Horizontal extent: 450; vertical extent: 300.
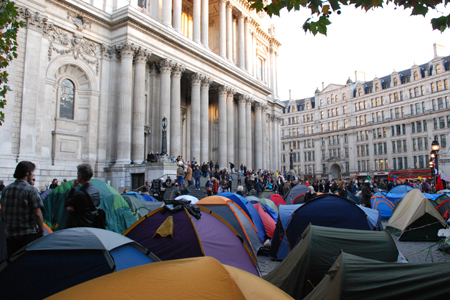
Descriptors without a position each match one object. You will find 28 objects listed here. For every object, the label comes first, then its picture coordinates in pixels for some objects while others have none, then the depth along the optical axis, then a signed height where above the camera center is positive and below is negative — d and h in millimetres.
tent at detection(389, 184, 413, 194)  21891 -780
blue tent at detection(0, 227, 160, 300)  4363 -1161
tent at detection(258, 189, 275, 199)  21416 -1030
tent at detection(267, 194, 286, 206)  18527 -1176
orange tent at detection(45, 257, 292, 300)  3207 -1075
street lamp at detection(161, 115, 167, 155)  24891 +3261
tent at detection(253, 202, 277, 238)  12273 -1577
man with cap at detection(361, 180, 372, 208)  14321 -781
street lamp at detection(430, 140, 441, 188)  20977 +1804
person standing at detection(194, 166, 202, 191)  24594 -6
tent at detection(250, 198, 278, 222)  13010 -1340
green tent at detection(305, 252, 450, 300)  3277 -1099
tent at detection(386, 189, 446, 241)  12305 -1678
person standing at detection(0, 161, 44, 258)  5223 -497
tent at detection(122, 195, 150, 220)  11855 -1013
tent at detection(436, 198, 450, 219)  14562 -1345
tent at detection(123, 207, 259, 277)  6973 -1292
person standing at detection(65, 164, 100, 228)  5676 -406
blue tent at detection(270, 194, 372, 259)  8633 -1015
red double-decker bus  58566 +646
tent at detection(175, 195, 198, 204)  12511 -734
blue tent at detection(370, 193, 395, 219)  18016 -1582
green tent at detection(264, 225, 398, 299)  5668 -1388
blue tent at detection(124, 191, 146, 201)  15100 -738
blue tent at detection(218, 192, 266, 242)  11797 -1270
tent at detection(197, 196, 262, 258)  10062 -1144
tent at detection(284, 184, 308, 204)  19938 -850
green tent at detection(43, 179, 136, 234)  10367 -939
